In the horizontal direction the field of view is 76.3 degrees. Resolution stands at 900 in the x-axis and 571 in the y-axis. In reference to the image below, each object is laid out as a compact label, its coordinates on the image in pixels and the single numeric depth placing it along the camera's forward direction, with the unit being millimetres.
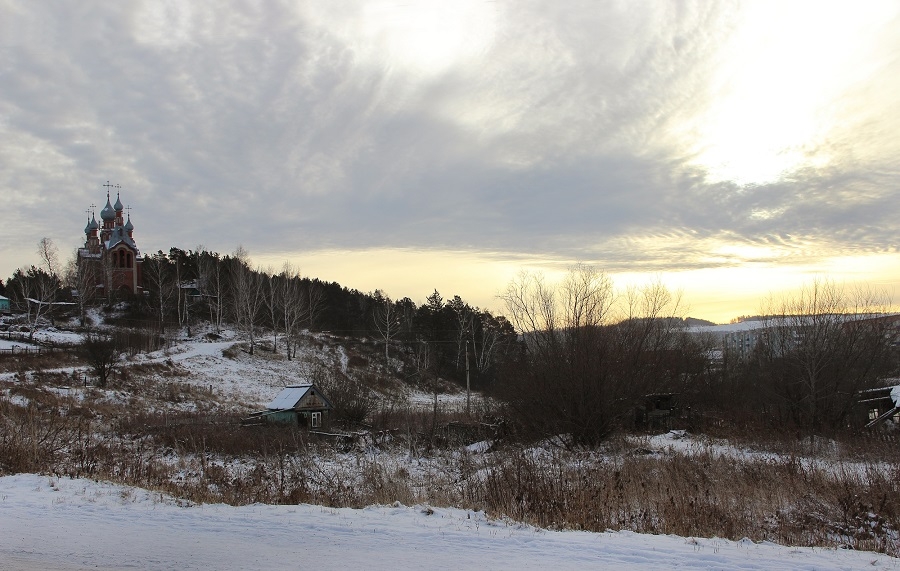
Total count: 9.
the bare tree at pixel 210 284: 62475
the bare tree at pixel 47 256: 56019
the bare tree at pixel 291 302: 52625
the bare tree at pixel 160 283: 56781
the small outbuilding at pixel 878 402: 22078
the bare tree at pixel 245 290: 51344
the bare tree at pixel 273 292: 55644
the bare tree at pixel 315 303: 63400
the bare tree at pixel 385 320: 65519
